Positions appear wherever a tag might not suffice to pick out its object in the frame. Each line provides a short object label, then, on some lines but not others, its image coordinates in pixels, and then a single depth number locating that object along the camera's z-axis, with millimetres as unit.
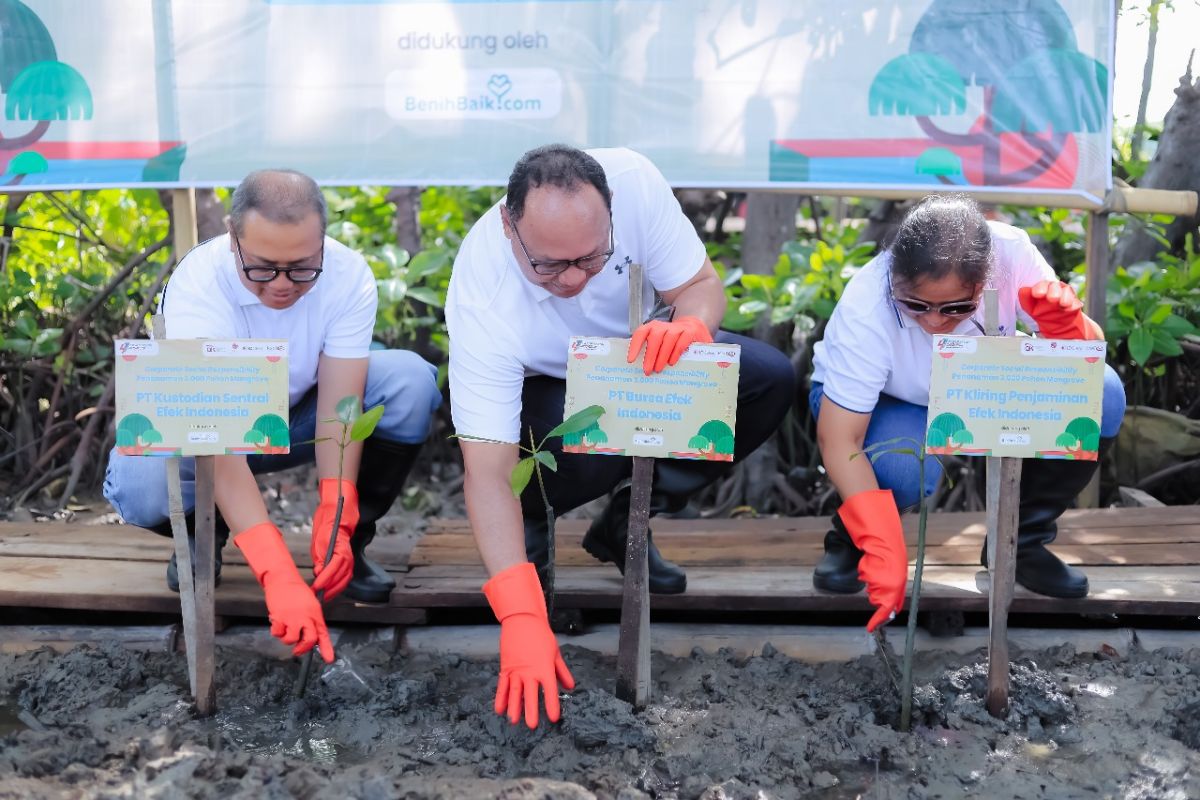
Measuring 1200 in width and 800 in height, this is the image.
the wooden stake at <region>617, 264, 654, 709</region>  2199
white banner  3066
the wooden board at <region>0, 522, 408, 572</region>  2896
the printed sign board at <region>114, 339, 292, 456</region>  2178
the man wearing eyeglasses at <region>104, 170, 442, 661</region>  2309
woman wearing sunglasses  2283
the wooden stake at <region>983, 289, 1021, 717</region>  2166
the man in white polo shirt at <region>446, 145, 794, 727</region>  2145
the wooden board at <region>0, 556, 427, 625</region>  2598
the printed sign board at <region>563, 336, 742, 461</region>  2154
